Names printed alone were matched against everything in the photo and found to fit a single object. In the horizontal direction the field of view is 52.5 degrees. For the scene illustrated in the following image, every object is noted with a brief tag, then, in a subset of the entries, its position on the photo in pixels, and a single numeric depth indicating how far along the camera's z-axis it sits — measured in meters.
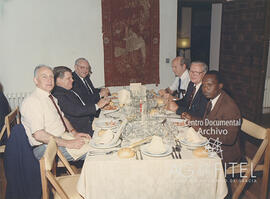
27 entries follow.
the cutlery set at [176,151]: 1.85
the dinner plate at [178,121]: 2.49
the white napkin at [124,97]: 3.06
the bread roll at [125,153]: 1.82
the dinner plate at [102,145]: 1.98
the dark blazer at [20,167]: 2.21
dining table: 1.80
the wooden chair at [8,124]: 2.68
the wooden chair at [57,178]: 1.77
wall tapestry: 4.83
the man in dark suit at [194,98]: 2.80
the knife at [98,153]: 1.90
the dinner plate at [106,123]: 2.47
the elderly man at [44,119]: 2.39
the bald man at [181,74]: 3.85
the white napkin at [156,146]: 1.86
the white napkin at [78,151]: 2.39
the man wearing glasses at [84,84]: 3.79
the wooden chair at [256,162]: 2.07
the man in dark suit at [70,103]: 2.88
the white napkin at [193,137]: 2.00
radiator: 4.71
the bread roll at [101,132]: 2.26
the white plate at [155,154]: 1.82
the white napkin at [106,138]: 2.04
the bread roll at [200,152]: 1.82
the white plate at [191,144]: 1.96
